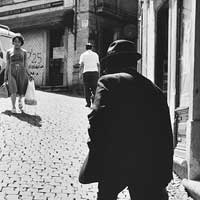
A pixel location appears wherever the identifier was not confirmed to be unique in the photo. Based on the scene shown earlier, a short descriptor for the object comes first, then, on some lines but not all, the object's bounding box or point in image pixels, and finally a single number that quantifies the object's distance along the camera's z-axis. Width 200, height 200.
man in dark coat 3.33
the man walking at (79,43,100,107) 12.38
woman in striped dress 10.21
